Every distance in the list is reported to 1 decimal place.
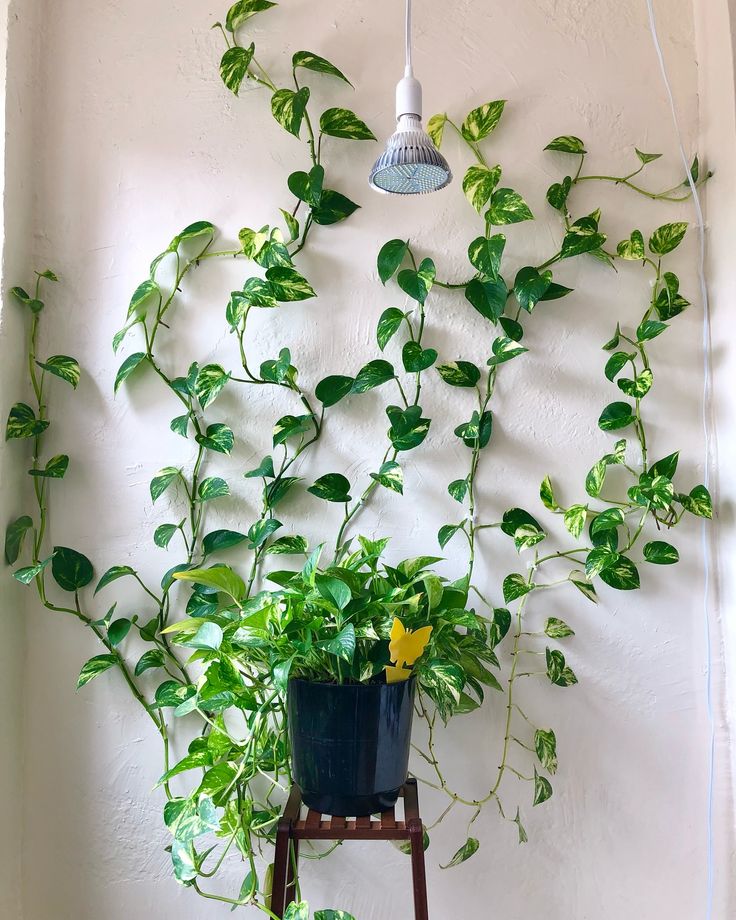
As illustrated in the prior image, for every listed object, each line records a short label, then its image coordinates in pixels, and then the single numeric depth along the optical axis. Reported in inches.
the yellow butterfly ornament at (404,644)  32.9
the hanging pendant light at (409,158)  36.4
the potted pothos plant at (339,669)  33.7
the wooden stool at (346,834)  34.3
